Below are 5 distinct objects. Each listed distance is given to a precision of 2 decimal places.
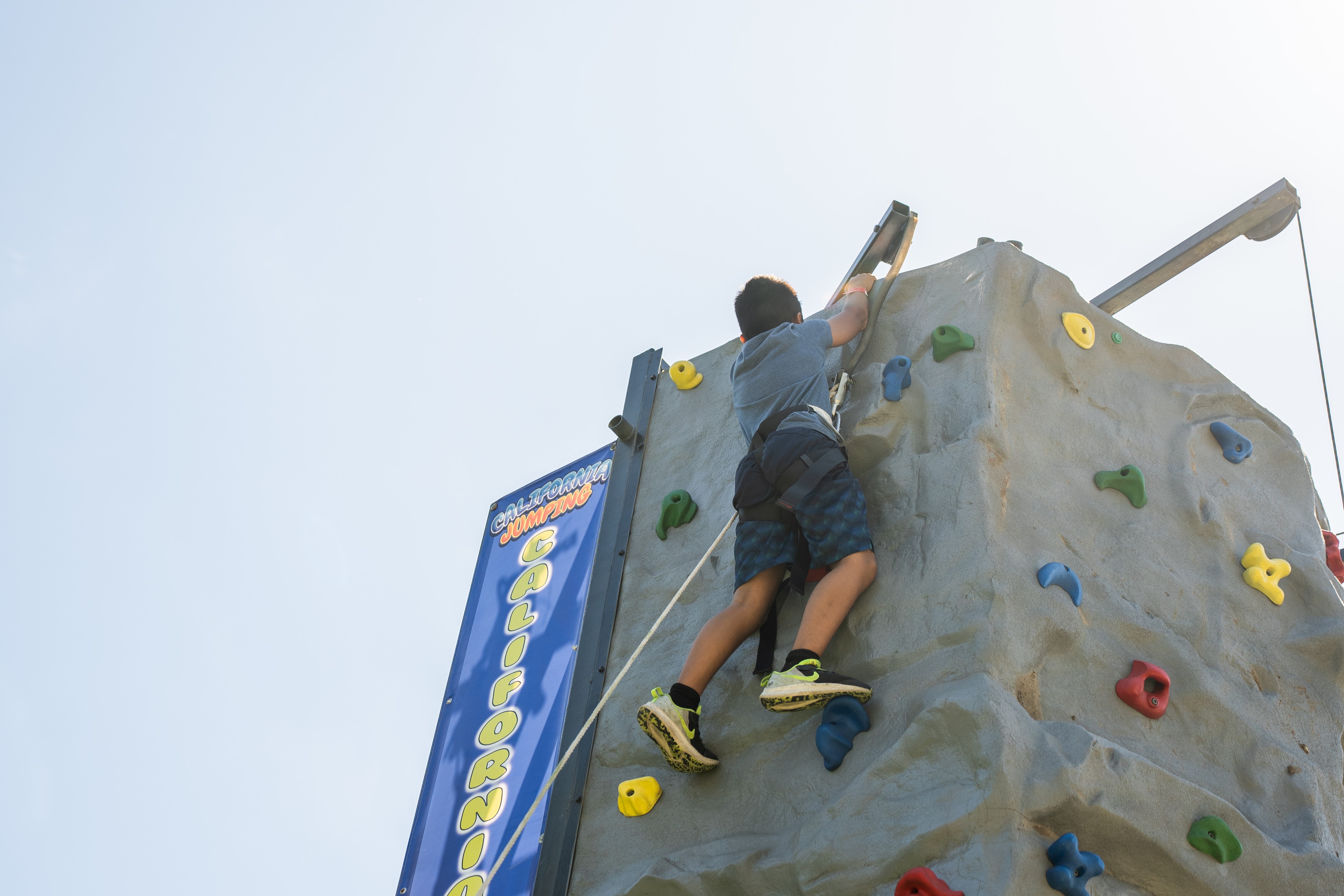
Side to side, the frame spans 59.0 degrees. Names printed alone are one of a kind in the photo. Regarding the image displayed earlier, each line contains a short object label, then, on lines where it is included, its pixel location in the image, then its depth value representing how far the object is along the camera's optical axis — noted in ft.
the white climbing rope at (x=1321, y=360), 16.33
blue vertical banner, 14.28
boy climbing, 11.35
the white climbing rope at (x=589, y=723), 10.85
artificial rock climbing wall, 10.05
